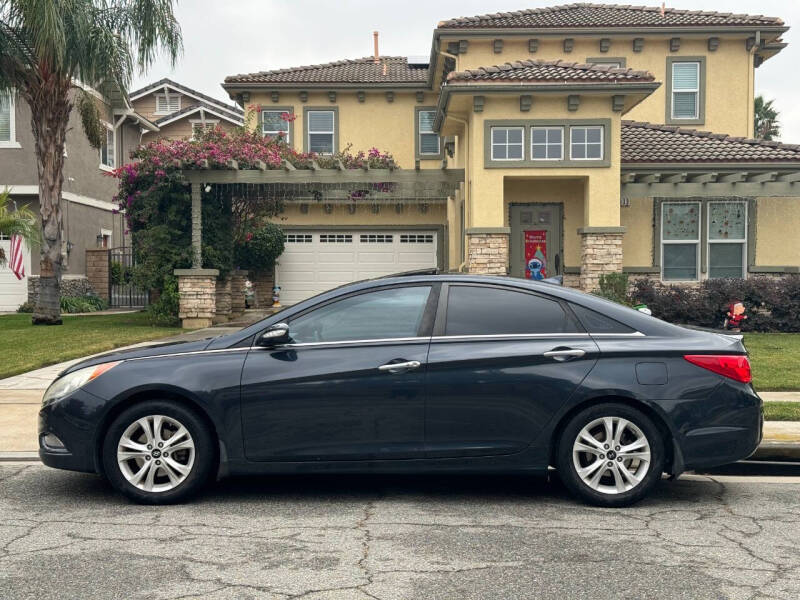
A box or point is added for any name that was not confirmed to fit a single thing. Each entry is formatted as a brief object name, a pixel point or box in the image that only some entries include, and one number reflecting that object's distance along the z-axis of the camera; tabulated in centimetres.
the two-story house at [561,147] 1834
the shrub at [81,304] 2467
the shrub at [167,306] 1912
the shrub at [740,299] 1761
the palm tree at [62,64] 1802
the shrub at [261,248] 2359
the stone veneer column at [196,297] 1886
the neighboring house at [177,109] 3434
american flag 2464
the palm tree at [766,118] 4512
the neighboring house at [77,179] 2498
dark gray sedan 573
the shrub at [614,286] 1795
